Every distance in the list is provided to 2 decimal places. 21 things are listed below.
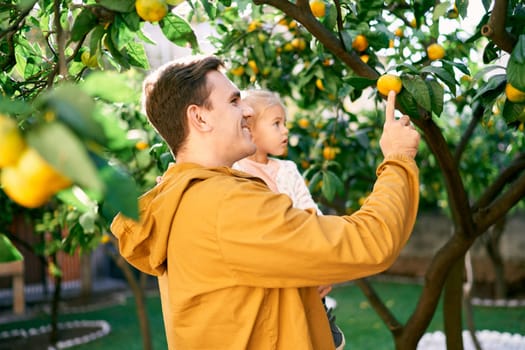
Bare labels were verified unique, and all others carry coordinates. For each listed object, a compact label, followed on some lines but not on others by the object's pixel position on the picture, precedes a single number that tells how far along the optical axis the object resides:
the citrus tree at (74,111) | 0.69
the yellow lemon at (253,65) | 3.10
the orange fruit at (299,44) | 3.28
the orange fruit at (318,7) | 2.11
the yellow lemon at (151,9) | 1.36
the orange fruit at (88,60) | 1.64
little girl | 2.48
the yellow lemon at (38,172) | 0.69
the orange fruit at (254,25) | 3.09
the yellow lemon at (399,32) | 2.97
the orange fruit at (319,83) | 2.86
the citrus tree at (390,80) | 1.71
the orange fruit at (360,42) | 2.34
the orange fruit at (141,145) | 3.06
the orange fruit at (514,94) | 1.68
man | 1.31
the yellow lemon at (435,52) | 2.55
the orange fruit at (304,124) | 4.24
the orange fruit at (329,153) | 3.41
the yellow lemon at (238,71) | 3.08
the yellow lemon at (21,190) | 0.71
